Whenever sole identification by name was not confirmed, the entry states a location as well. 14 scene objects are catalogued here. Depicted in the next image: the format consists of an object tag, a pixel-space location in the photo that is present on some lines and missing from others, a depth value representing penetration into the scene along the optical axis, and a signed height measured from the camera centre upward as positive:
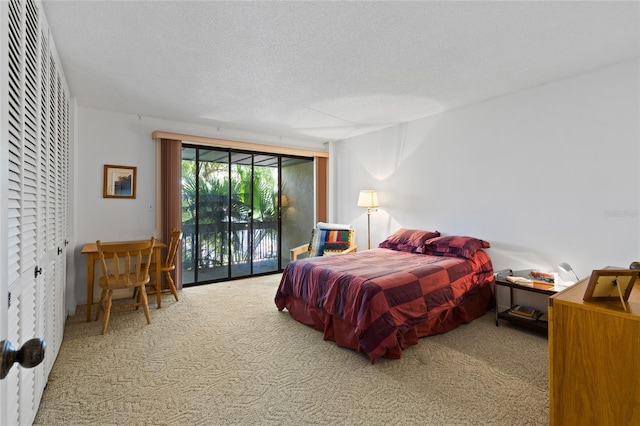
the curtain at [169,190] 4.18 +0.28
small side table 2.68 -0.78
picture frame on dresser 1.38 -0.34
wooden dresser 1.28 -0.68
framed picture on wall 3.90 +0.38
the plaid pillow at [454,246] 3.31 -0.40
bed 2.37 -0.75
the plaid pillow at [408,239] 3.82 -0.38
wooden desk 3.21 -0.61
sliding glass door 4.57 -0.03
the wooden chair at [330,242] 4.63 -0.49
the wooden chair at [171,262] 3.74 -0.66
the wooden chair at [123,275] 2.91 -0.68
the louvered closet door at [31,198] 1.19 +0.06
